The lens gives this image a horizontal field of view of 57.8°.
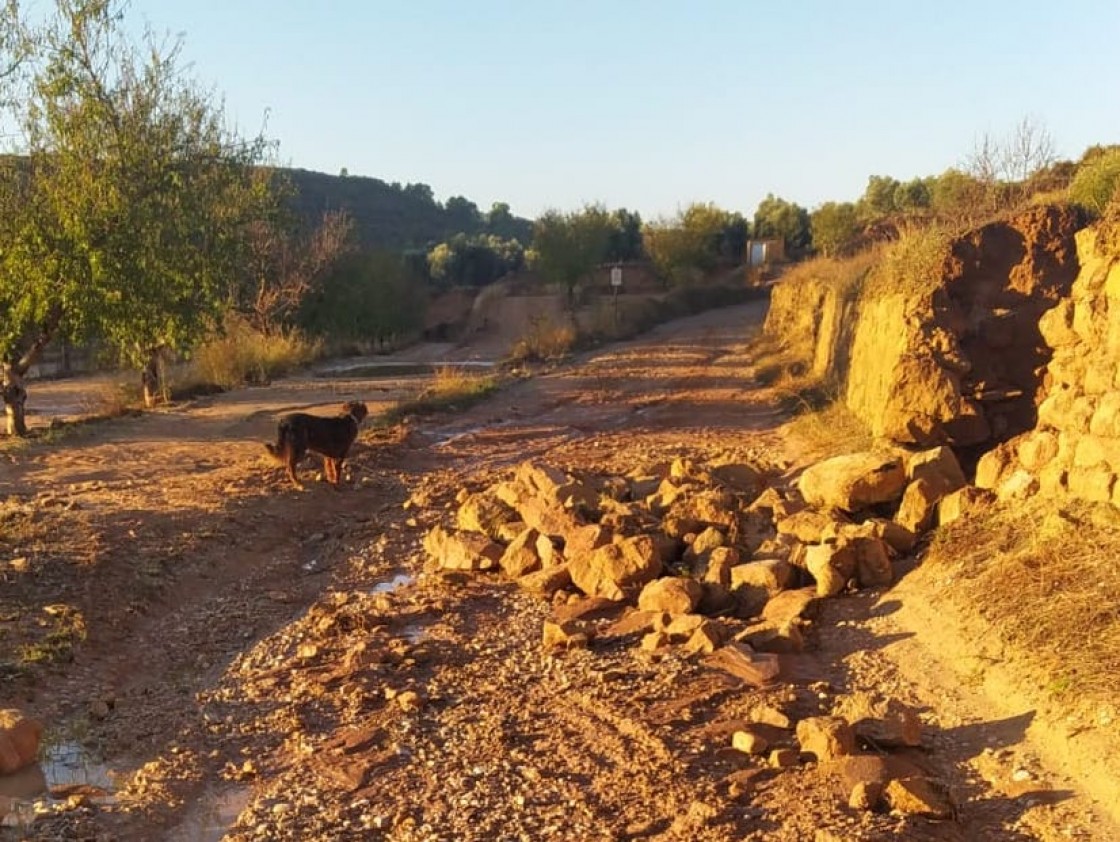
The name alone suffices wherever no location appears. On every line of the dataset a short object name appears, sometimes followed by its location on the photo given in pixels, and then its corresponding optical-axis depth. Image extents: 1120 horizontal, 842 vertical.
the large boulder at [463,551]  9.12
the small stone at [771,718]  5.34
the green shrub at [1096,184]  12.51
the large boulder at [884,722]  5.05
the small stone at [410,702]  6.00
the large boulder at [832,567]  7.39
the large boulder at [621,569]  7.85
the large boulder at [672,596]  7.27
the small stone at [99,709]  6.16
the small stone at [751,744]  5.13
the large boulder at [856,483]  8.53
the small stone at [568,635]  6.91
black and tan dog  12.23
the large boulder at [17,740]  5.25
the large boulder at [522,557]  8.85
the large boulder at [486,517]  9.85
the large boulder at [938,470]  8.17
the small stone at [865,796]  4.44
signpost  49.51
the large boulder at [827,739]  4.87
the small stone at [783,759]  4.91
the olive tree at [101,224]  15.04
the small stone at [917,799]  4.37
